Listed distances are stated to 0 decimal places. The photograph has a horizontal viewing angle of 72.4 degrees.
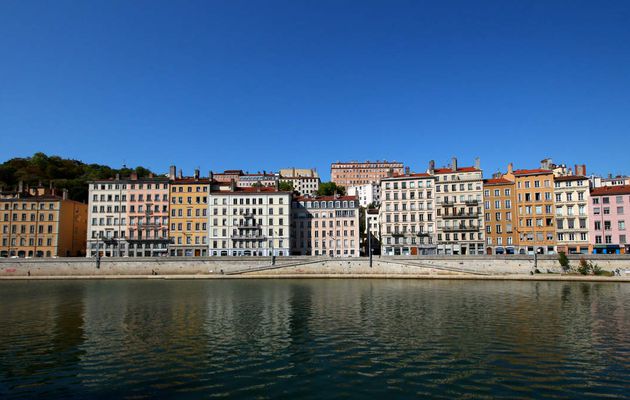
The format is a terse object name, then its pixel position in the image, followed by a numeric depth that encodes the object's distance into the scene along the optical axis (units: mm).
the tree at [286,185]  171075
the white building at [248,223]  96188
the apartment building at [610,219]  82375
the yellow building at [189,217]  96250
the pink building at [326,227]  100688
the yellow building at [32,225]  94688
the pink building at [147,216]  96875
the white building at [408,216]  95312
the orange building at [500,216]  90144
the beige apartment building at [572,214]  85000
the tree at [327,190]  183625
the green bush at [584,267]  73112
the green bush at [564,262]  74312
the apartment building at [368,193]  192125
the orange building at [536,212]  87250
